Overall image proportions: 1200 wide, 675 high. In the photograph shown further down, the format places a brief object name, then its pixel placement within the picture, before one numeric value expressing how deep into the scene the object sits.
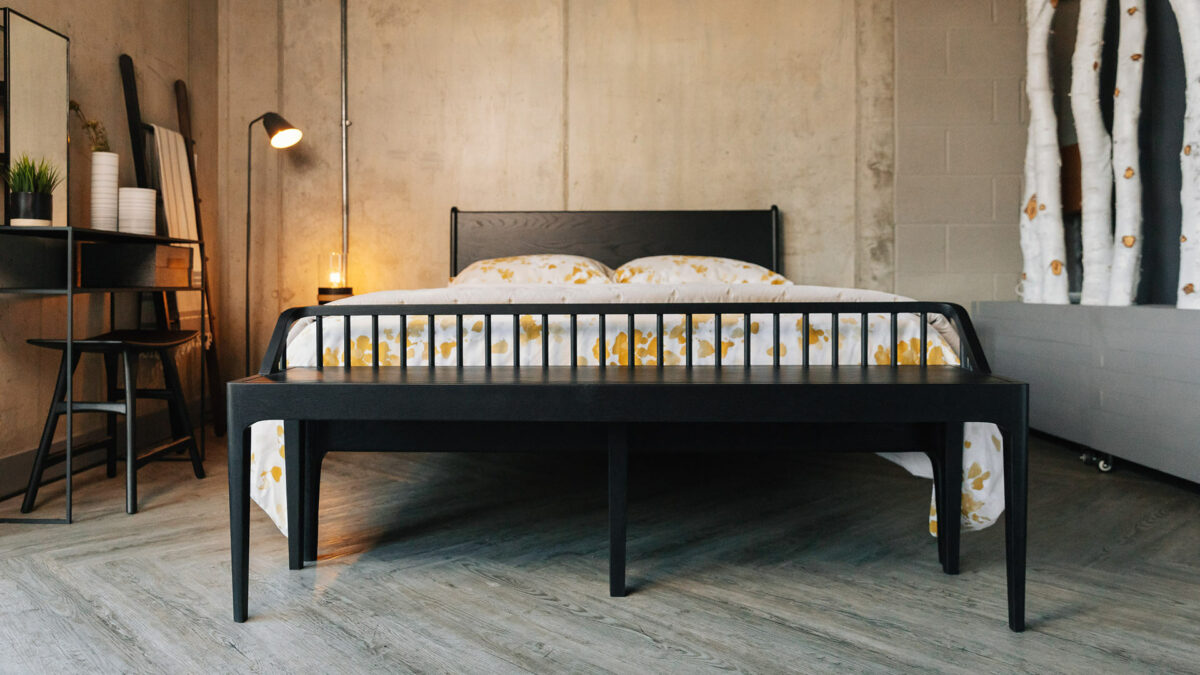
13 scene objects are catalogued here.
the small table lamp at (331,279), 4.21
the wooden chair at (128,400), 2.58
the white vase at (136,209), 3.35
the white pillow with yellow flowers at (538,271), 3.82
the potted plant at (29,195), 2.62
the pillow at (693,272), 3.78
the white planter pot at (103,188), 3.22
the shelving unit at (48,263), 2.54
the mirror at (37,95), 2.73
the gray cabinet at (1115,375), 2.74
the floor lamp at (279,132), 4.04
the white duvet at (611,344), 2.12
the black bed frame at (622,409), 1.57
